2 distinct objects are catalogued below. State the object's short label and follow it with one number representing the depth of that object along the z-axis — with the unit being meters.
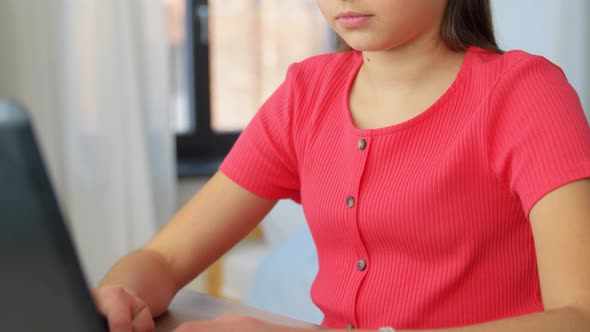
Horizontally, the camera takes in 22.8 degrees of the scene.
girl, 1.46
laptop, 1.02
